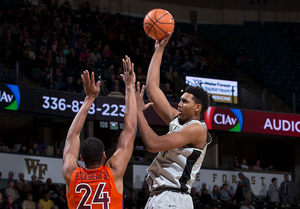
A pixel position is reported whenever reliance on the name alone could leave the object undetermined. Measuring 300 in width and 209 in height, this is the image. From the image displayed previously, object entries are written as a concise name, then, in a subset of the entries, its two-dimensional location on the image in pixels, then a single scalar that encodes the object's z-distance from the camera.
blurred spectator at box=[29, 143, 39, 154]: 14.88
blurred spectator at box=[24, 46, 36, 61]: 14.96
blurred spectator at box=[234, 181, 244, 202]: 15.62
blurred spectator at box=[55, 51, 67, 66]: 15.80
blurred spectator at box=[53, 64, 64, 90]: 14.34
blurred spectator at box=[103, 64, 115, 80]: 16.01
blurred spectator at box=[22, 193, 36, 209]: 12.05
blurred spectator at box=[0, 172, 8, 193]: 12.94
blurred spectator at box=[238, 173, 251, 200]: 16.14
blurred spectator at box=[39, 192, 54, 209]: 12.38
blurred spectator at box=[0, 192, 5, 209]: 11.12
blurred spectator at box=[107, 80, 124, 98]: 15.40
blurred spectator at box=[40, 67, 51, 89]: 14.04
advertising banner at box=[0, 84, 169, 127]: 13.82
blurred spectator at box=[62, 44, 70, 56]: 16.57
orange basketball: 4.79
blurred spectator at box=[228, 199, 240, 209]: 15.13
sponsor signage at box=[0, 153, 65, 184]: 14.09
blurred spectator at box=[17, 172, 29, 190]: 12.97
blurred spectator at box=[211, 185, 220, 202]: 15.82
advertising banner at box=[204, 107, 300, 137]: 16.94
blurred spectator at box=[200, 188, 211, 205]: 14.63
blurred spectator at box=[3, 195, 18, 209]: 11.26
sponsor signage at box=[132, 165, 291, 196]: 17.20
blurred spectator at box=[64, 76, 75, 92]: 14.63
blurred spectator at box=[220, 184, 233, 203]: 15.68
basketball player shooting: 3.87
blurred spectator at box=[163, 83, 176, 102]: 16.04
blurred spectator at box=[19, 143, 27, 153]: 14.76
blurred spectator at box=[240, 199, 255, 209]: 15.03
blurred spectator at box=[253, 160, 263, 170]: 18.63
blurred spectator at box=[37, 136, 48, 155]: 15.28
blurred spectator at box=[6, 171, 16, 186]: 13.02
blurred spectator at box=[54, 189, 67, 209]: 12.78
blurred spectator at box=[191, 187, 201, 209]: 13.76
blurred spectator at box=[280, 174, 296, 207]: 16.75
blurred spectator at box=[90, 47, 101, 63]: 17.46
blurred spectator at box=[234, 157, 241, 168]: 18.17
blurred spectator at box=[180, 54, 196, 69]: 19.61
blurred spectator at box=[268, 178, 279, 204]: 17.16
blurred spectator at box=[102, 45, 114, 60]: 18.13
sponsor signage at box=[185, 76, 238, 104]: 16.48
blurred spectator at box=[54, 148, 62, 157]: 15.33
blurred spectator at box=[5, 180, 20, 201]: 12.23
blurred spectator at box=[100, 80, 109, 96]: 15.14
